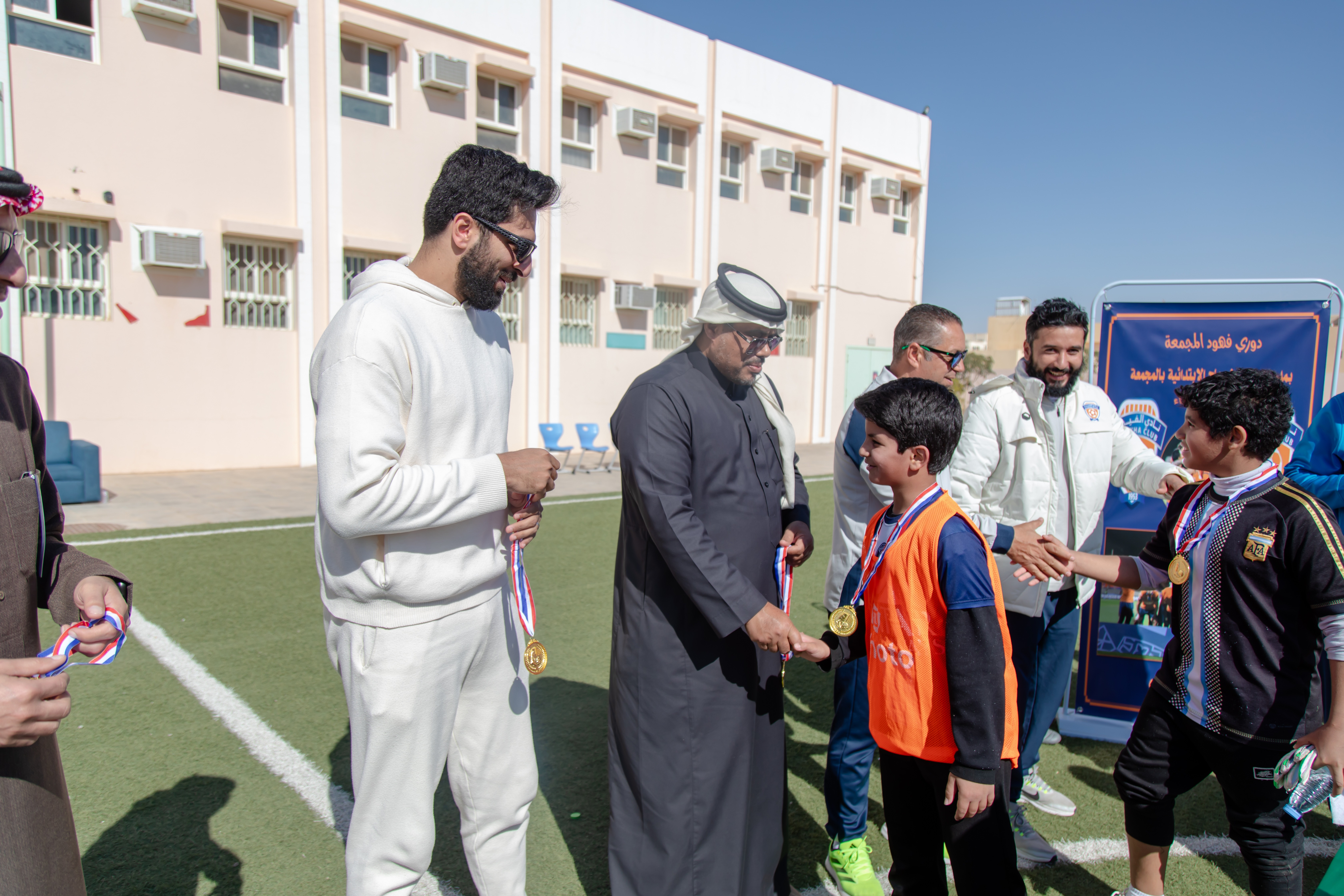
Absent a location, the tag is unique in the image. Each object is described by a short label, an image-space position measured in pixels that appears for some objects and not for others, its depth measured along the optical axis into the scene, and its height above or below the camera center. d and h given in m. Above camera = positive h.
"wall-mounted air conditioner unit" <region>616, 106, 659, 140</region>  16.09 +5.06
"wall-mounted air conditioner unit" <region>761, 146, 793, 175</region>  18.64 +5.07
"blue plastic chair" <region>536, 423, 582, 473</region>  14.91 -0.97
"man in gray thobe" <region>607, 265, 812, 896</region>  2.43 -0.81
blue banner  4.09 -0.02
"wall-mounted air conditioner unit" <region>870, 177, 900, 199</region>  21.28 +5.13
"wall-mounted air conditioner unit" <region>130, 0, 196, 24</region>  10.93 +4.82
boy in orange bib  2.11 -0.74
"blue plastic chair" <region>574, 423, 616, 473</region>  15.43 -1.01
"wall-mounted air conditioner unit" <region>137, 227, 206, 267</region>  11.20 +1.71
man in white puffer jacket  3.33 -0.33
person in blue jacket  3.29 -0.26
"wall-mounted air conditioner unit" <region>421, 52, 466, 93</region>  13.47 +5.01
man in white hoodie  1.93 -0.29
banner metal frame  3.96 +0.47
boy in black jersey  2.29 -0.69
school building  10.91 +3.18
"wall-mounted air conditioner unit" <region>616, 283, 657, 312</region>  16.47 +1.72
